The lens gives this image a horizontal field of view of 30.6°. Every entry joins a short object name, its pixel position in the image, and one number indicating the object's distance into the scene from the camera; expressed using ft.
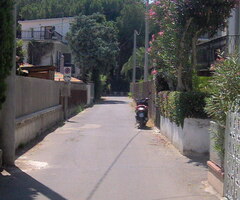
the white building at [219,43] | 47.06
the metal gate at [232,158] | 21.11
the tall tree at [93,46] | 159.84
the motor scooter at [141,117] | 61.67
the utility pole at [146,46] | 89.34
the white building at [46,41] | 157.69
